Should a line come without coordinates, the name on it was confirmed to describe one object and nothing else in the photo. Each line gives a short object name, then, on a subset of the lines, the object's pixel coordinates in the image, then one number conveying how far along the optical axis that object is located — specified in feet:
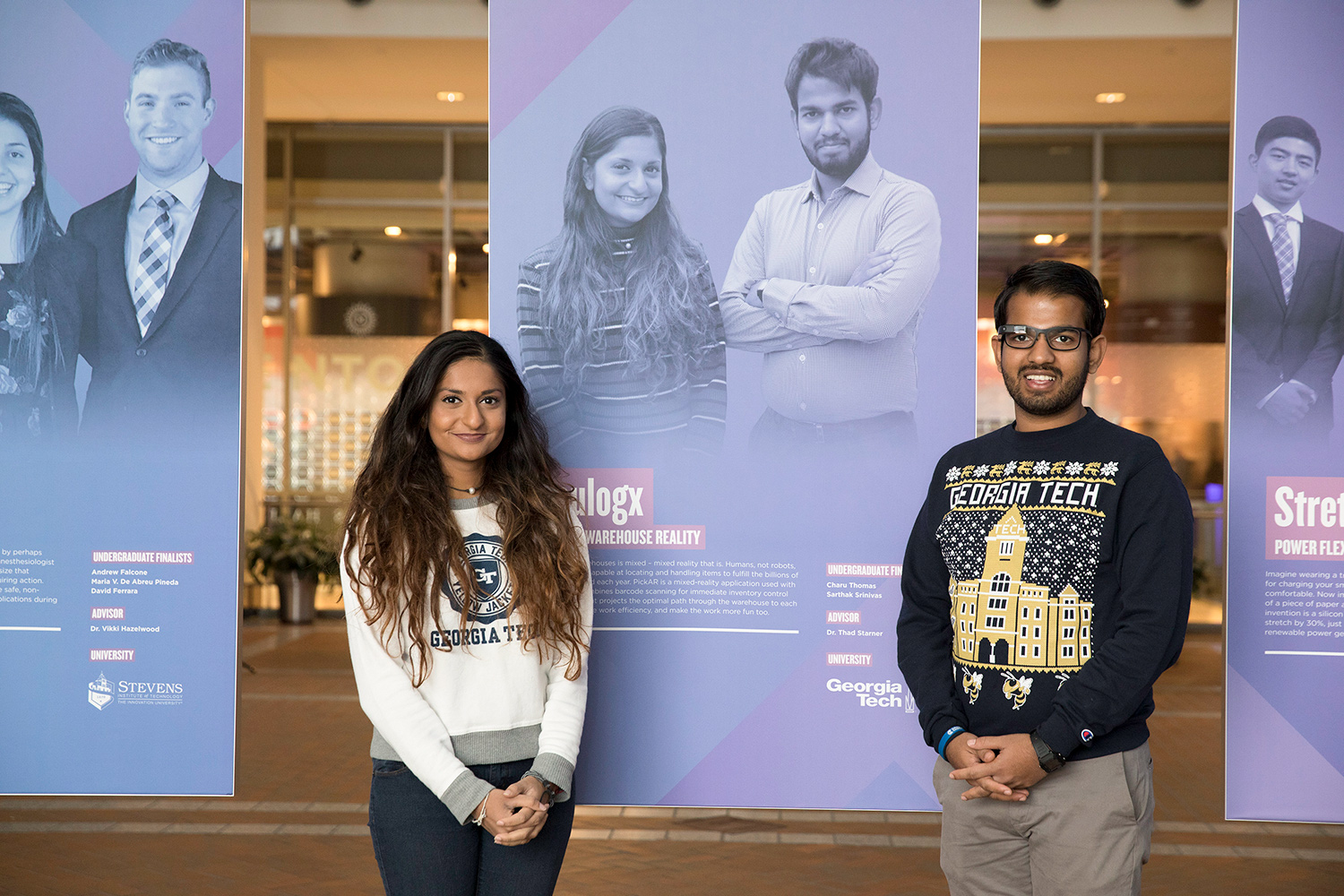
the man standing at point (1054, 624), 6.80
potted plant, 32.48
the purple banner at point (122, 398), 9.80
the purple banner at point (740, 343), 9.41
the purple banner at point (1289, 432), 9.29
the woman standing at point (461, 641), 7.01
